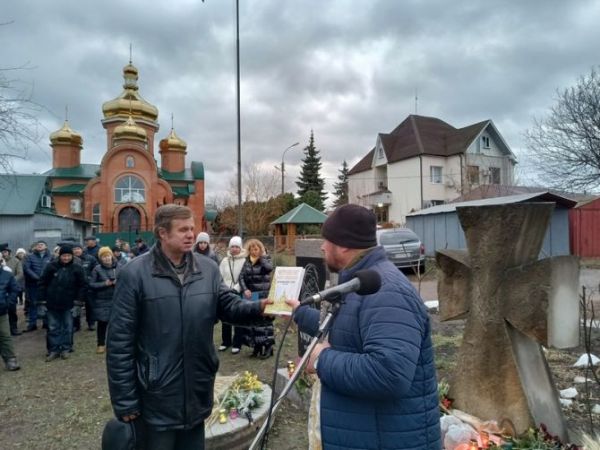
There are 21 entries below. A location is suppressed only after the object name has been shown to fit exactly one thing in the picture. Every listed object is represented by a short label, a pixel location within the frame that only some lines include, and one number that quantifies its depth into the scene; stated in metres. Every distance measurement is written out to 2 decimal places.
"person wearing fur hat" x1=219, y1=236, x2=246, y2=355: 6.74
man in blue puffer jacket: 1.56
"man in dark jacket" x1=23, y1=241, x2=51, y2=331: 8.92
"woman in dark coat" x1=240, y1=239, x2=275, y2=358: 6.56
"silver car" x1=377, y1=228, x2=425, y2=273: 15.22
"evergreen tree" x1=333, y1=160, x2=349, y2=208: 54.63
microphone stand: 1.63
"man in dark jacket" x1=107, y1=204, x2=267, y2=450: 2.40
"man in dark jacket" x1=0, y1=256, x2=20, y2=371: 6.28
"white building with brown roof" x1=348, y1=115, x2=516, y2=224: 34.78
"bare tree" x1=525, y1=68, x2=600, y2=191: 19.72
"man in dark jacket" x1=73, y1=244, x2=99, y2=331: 8.26
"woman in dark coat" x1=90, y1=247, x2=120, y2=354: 7.18
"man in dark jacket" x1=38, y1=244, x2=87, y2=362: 6.85
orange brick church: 37.94
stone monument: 3.33
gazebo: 25.81
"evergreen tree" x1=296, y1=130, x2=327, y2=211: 56.31
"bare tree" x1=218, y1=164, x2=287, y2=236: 39.19
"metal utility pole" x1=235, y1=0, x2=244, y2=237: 14.31
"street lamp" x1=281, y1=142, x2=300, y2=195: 36.75
